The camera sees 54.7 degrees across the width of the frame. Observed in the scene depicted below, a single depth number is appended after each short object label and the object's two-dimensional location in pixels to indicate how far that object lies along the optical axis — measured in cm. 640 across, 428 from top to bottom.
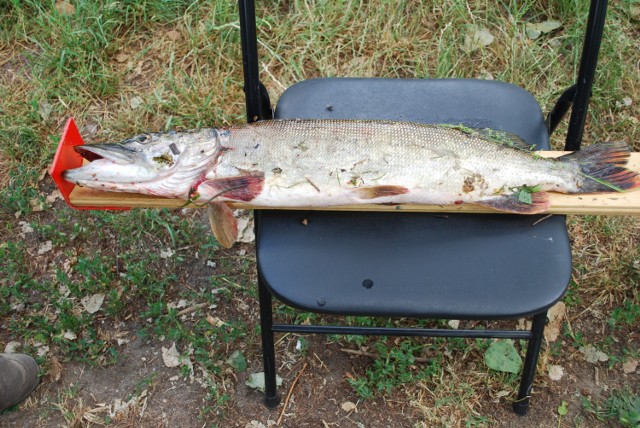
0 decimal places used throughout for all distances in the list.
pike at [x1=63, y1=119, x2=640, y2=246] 180
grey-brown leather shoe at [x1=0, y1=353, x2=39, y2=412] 223
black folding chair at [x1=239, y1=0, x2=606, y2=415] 171
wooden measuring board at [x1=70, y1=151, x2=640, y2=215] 180
